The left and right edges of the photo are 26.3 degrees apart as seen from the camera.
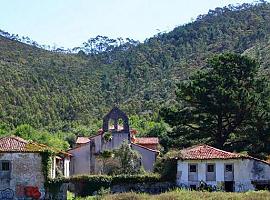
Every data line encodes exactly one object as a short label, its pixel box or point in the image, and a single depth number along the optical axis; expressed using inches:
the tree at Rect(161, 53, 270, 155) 2331.4
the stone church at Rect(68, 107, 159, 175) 2377.0
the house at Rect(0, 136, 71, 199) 1830.7
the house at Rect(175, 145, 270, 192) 1870.1
